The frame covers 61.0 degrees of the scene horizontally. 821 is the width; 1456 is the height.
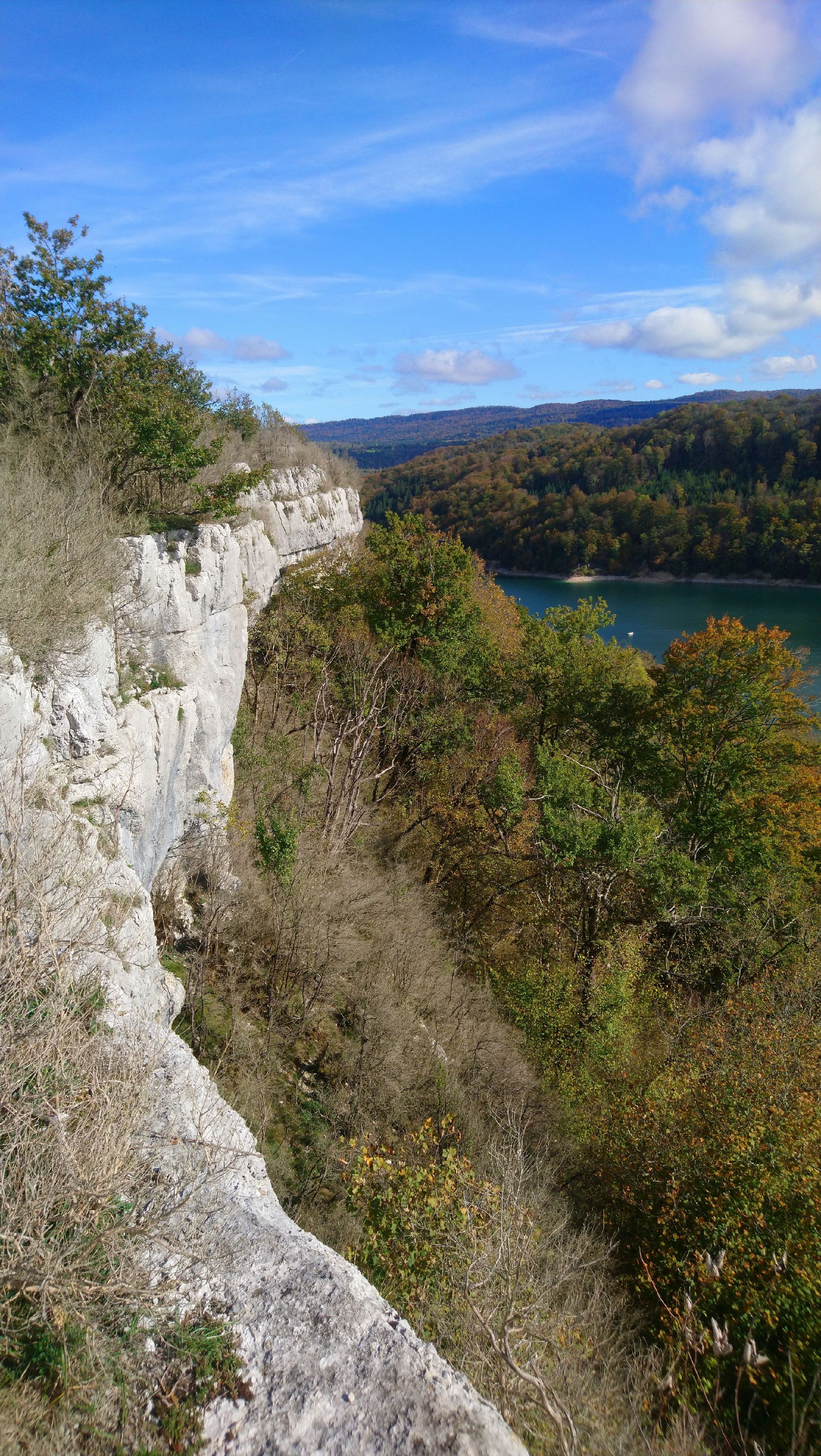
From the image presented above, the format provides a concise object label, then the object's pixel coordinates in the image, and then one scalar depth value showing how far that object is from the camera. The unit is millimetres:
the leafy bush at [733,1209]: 6082
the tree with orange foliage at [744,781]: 15445
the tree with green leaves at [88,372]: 11516
